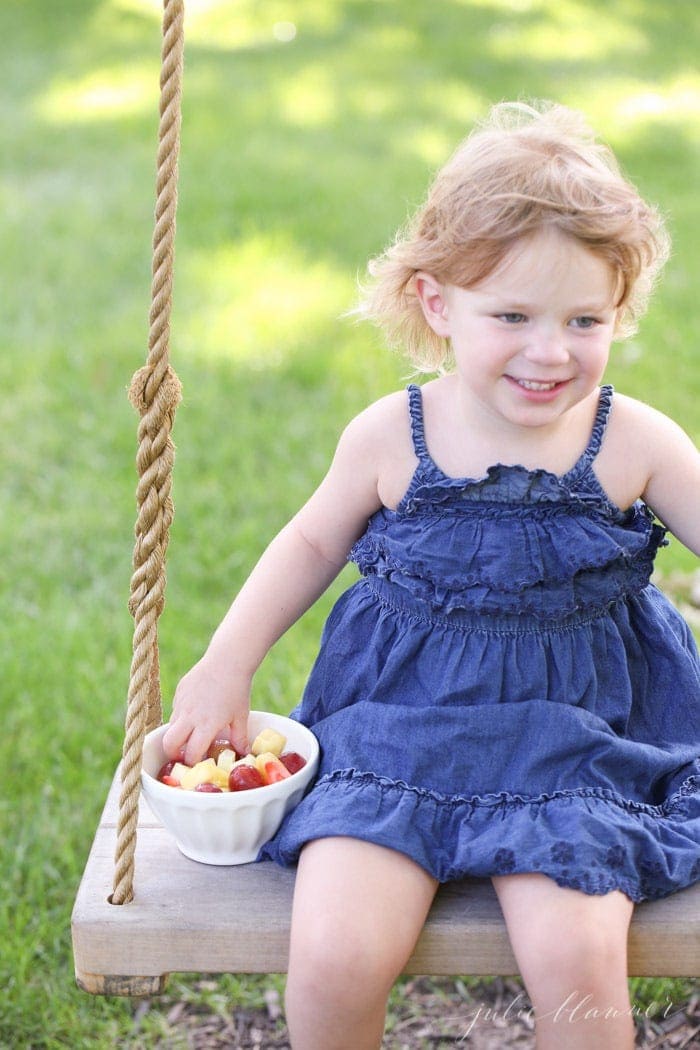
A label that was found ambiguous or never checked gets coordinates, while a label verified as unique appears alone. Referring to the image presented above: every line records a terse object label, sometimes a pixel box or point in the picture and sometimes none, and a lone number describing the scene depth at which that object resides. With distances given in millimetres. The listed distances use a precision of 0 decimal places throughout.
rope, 2376
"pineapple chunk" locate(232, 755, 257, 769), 2479
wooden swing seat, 2395
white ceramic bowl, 2429
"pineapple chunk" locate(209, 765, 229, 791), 2467
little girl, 2386
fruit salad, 2463
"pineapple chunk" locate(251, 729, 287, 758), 2519
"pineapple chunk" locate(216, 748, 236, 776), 2502
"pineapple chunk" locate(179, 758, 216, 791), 2462
